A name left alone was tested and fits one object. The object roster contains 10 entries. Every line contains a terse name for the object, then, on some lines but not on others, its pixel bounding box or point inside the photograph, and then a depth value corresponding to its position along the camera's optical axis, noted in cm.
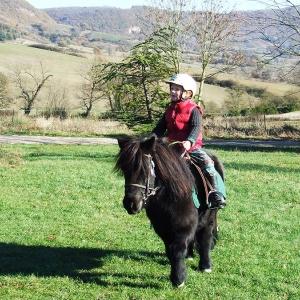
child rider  649
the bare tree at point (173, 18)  3088
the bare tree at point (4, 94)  4462
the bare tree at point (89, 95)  5166
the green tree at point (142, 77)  1902
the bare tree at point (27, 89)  5138
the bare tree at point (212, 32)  3170
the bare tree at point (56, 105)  4419
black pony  579
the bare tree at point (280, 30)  2278
